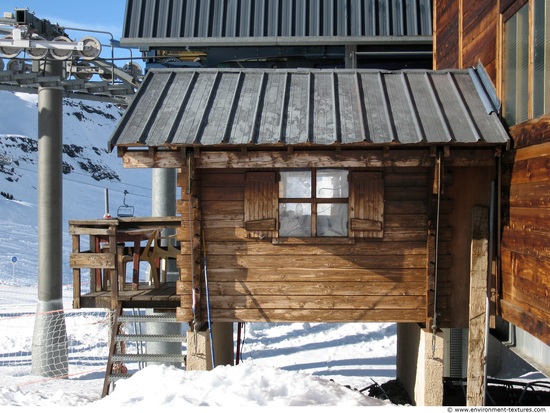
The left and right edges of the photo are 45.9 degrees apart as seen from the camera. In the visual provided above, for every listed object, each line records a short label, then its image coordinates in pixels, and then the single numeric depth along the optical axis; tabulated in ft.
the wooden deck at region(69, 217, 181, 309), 33.71
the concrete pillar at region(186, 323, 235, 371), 29.53
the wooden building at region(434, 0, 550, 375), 22.80
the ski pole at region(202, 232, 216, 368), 28.91
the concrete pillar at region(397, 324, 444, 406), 29.04
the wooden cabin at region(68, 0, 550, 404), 26.27
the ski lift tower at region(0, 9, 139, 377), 50.08
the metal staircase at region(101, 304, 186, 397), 32.83
